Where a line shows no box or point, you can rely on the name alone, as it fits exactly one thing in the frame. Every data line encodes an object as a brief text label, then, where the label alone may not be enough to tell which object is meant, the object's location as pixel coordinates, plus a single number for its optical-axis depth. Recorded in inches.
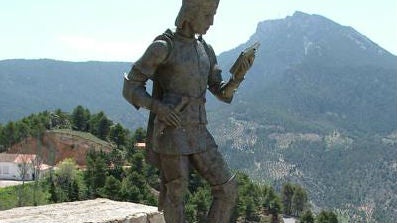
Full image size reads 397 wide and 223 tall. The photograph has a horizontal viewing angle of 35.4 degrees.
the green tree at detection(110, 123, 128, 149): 3038.9
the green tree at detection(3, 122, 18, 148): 3093.0
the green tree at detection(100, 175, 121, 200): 2006.6
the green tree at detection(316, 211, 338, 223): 2476.6
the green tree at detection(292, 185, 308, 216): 3193.9
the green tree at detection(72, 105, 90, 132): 3384.8
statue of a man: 238.7
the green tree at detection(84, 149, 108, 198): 2270.1
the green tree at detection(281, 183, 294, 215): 3189.0
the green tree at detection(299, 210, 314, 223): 2477.9
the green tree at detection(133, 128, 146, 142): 2915.8
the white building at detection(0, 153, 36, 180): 2907.0
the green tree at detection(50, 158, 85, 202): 2239.3
